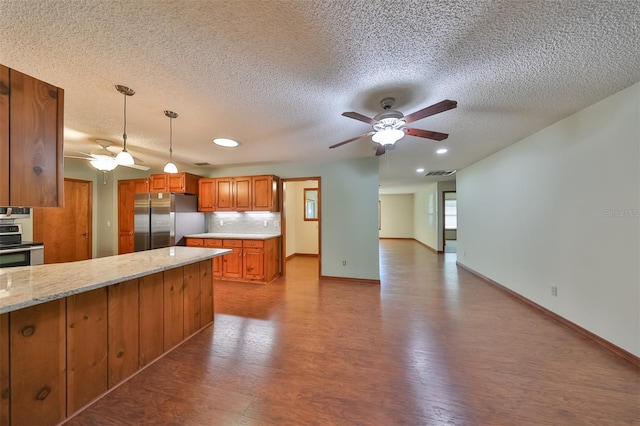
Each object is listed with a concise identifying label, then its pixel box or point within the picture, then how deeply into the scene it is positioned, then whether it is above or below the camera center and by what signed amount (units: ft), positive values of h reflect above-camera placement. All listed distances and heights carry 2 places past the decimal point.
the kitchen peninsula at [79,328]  4.15 -2.66
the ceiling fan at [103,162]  9.55 +2.24
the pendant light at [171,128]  8.04 +3.60
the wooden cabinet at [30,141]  3.82 +1.34
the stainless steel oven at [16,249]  10.92 -1.72
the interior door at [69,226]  15.53 -0.82
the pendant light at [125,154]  6.53 +2.04
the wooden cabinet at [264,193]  15.42 +1.49
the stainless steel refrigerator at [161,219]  14.79 -0.32
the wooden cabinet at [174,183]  15.84 +2.27
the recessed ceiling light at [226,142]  10.88 +3.57
